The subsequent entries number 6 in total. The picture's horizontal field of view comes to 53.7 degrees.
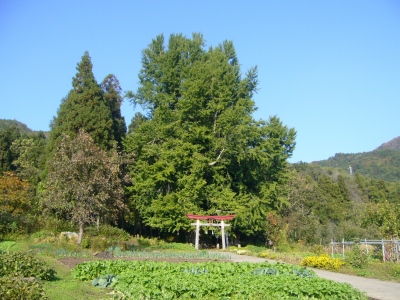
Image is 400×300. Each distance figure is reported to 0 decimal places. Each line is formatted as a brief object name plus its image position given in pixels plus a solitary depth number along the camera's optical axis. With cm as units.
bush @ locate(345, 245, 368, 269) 1581
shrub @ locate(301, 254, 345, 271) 1581
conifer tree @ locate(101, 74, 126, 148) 3716
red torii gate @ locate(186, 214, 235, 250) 2552
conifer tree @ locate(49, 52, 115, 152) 3059
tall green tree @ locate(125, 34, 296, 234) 2848
